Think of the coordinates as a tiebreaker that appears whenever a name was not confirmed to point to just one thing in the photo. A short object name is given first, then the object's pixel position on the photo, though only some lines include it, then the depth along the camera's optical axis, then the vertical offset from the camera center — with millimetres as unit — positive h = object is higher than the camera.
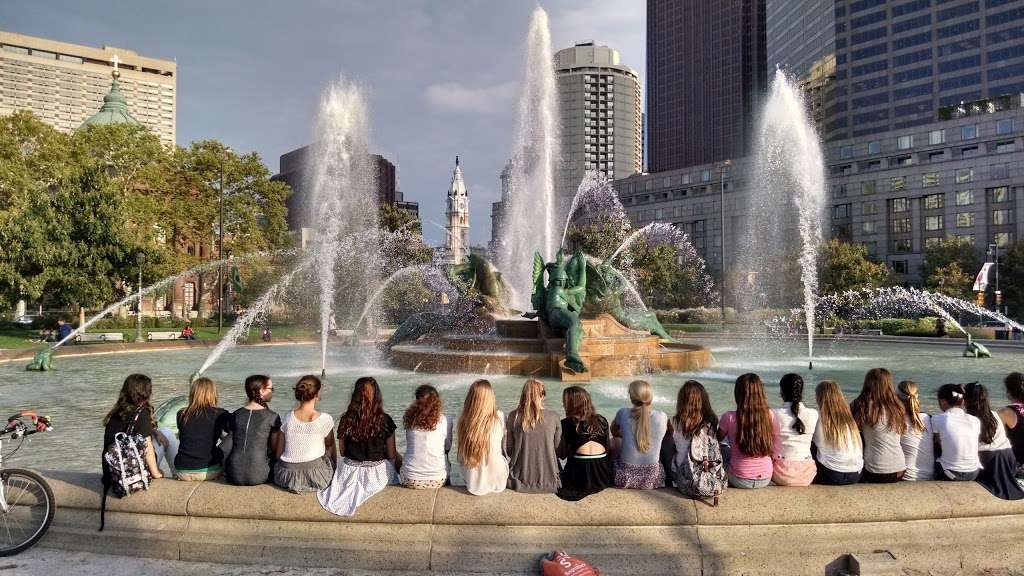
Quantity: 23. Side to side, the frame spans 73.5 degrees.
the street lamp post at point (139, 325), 33312 -1028
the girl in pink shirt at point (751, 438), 5301 -1049
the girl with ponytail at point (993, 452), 5352 -1205
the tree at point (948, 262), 58425 +3793
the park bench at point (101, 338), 32750 -1650
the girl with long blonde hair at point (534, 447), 5492 -1161
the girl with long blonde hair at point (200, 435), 5684 -1090
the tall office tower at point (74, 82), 173250 +58699
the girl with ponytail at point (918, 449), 5652 -1210
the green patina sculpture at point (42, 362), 21156 -1806
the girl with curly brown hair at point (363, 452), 5332 -1209
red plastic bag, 4629 -1798
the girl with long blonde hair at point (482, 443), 5348 -1099
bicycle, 5336 -1584
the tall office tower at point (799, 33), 101500 +42486
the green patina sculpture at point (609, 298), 20047 +147
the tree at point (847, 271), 55281 +2559
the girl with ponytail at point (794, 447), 5422 -1144
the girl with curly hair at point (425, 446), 5512 -1150
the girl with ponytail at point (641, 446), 5504 -1153
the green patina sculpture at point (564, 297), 17703 +176
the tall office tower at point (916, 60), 87812 +32787
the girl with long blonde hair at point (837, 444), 5500 -1140
